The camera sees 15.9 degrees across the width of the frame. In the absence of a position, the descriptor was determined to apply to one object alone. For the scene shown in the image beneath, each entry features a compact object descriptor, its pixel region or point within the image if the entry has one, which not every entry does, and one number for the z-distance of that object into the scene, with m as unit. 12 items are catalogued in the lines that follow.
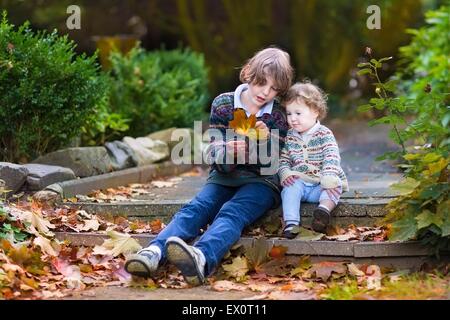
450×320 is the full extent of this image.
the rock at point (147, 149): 13.51
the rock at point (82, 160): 11.52
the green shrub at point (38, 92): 10.93
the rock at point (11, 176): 10.22
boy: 8.55
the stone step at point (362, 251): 8.48
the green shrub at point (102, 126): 12.98
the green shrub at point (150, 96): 15.57
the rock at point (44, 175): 10.47
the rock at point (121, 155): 12.78
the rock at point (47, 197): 10.10
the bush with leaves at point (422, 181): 8.09
